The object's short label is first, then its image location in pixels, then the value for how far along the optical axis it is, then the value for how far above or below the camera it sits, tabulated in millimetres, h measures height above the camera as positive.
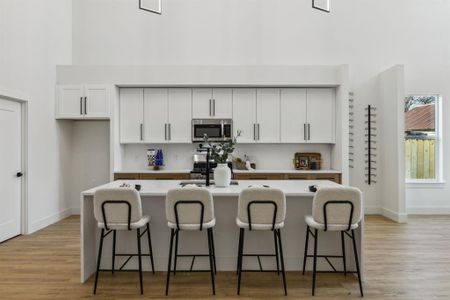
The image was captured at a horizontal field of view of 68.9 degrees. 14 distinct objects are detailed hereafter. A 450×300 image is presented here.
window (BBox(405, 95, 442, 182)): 6461 +246
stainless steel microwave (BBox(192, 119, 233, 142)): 6016 +361
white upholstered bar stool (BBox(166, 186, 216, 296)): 2900 -529
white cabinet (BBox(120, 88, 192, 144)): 6078 +680
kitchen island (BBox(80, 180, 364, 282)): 3441 -951
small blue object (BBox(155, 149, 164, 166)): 6184 -157
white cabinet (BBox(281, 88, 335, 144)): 6039 +635
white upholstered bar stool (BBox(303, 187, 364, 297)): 2861 -524
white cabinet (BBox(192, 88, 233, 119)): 6078 +865
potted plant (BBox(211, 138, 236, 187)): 3543 -189
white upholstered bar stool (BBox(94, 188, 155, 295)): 2930 -533
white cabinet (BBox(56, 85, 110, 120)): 5824 +868
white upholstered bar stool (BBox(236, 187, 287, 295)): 2893 -527
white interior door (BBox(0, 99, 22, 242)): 4500 -264
